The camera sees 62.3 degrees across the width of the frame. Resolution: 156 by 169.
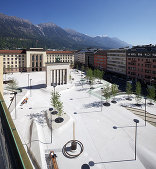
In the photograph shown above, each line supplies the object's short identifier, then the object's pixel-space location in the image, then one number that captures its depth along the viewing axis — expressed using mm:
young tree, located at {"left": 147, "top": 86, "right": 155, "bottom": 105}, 44166
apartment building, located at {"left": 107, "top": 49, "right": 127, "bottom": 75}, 98469
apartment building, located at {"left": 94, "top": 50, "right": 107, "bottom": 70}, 122975
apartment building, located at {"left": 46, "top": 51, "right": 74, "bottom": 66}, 130100
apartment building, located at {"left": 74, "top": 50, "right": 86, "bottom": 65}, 159912
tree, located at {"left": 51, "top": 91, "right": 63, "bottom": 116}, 31453
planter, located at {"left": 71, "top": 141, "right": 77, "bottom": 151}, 22156
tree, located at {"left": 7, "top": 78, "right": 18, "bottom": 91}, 54050
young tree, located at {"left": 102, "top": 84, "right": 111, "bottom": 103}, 43500
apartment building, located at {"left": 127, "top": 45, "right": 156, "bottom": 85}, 74188
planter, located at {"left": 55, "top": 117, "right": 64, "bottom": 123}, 30262
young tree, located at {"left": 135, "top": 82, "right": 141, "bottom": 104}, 45994
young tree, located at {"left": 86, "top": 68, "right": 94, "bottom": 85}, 66875
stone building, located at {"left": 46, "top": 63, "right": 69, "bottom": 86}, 59875
